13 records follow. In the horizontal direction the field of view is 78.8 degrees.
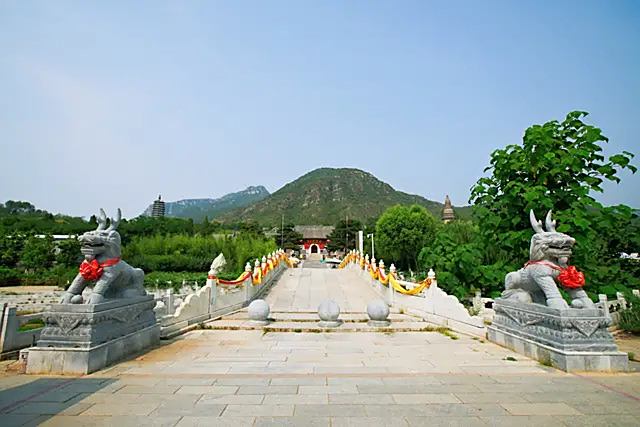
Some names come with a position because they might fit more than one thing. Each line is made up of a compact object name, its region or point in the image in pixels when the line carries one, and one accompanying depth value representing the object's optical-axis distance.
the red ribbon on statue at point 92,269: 6.00
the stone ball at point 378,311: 9.70
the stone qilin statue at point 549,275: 6.03
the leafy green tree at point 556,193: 9.15
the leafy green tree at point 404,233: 34.34
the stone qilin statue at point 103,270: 5.93
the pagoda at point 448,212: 50.93
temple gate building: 62.41
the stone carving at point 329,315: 9.62
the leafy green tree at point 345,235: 54.19
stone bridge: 3.80
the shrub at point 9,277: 26.72
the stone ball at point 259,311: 9.87
